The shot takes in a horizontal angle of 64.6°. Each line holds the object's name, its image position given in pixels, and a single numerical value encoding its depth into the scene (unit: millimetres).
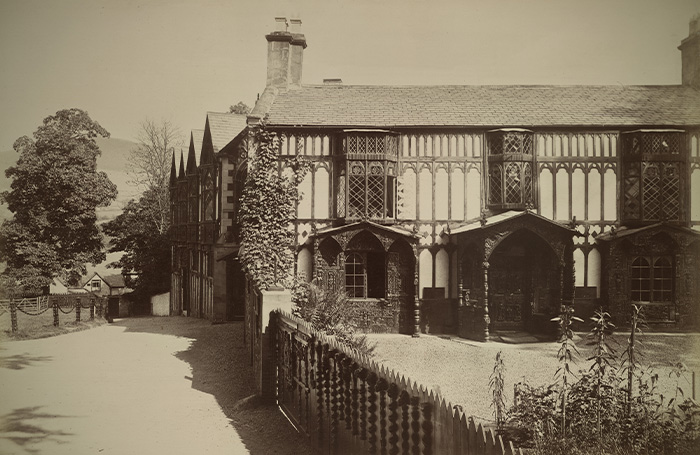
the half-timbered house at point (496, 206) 17406
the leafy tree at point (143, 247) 26391
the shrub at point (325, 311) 11695
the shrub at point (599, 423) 5898
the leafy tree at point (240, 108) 35688
